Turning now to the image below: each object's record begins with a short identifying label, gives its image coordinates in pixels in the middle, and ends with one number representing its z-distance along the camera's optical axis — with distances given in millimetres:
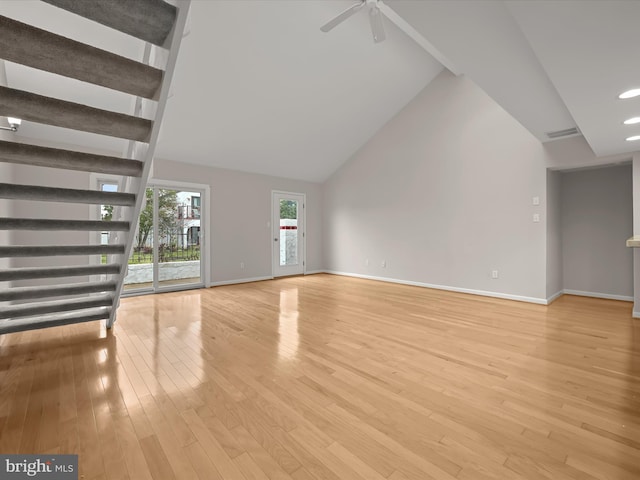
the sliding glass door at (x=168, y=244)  5258
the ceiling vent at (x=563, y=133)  3695
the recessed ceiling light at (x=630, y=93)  2054
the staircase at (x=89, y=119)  1281
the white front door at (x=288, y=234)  7004
